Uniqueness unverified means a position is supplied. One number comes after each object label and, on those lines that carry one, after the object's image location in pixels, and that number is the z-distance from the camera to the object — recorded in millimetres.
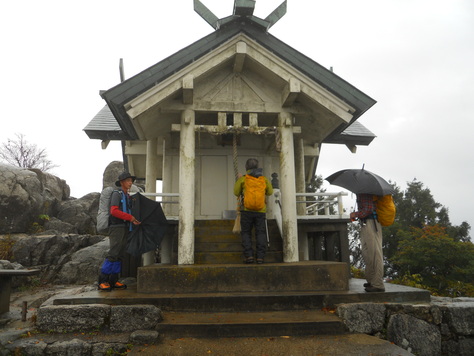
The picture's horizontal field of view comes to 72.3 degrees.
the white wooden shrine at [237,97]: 6352
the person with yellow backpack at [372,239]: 5148
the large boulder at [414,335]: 4512
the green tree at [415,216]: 30953
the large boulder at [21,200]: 17197
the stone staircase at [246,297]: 4207
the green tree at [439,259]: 22172
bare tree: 33000
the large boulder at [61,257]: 12797
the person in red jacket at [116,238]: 5520
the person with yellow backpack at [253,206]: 5922
